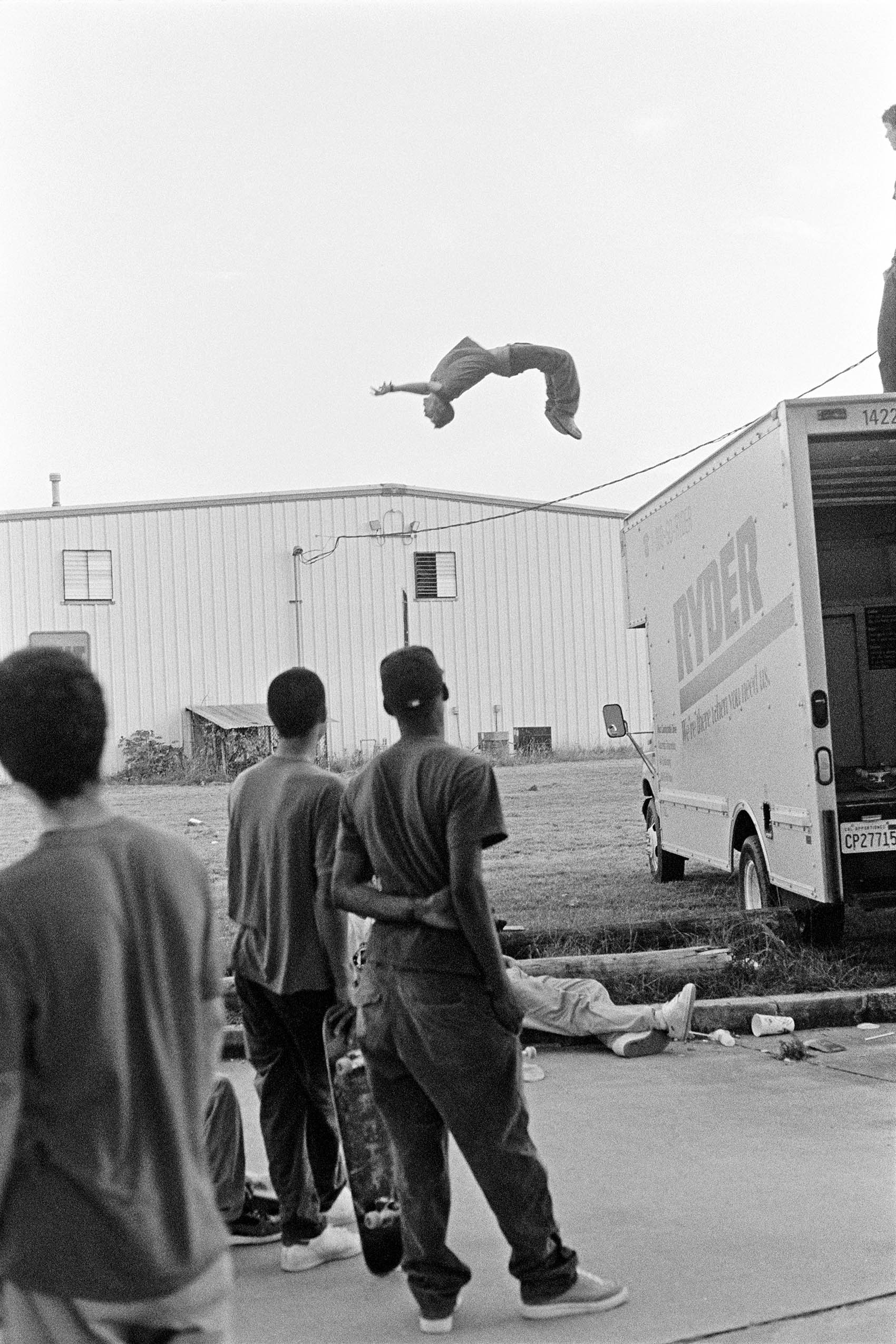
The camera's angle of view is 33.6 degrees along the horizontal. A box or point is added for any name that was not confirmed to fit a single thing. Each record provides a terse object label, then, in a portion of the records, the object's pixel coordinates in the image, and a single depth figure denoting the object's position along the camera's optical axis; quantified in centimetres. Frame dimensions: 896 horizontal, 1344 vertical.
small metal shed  2661
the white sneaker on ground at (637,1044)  726
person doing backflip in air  1538
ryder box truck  826
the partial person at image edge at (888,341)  1152
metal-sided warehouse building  2666
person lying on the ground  736
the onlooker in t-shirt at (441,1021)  386
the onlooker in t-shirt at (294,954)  436
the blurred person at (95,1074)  219
